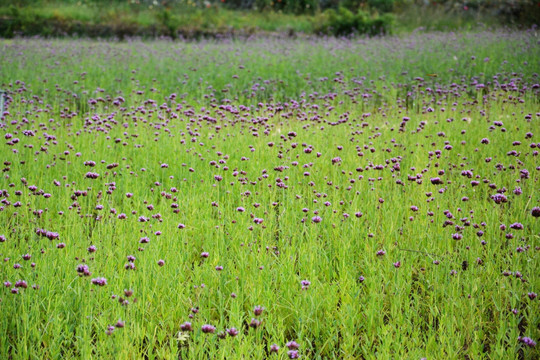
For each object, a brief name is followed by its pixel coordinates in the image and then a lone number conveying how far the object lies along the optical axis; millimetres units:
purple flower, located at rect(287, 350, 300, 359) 3834
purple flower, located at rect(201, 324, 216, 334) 3907
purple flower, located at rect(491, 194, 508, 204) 6094
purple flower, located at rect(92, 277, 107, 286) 4447
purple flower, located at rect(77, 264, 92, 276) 4451
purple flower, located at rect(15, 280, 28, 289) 4531
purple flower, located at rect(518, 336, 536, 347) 4047
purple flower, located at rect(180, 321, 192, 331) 3879
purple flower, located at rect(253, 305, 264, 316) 4059
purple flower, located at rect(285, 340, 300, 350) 3933
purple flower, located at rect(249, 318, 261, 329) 3992
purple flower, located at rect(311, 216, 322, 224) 6094
